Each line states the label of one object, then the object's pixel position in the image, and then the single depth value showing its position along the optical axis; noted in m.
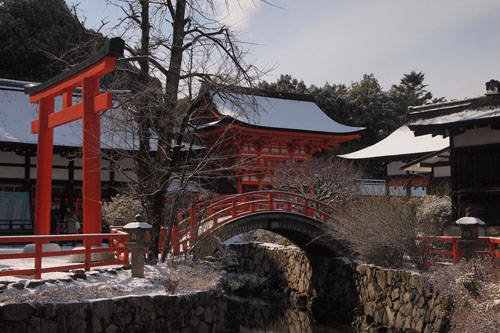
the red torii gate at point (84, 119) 11.31
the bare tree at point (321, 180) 20.96
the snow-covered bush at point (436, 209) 16.41
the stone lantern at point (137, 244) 10.69
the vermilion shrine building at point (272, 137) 24.12
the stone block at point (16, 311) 8.18
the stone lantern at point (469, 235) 12.67
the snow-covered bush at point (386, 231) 13.50
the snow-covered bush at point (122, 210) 15.78
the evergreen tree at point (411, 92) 47.44
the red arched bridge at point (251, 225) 13.53
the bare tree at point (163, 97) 12.52
